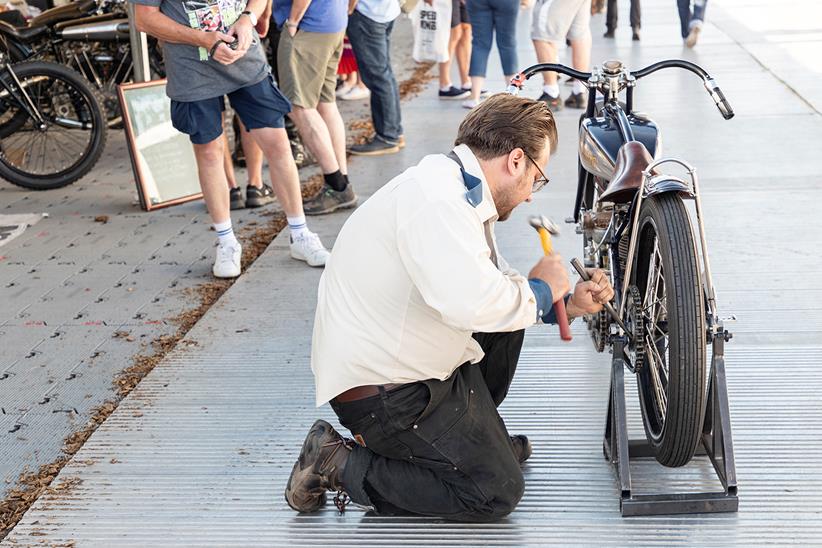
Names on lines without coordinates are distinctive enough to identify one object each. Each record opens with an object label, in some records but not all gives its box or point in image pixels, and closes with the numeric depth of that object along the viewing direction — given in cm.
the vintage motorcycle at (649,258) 257
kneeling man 240
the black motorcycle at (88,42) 705
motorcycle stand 270
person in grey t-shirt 443
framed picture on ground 584
